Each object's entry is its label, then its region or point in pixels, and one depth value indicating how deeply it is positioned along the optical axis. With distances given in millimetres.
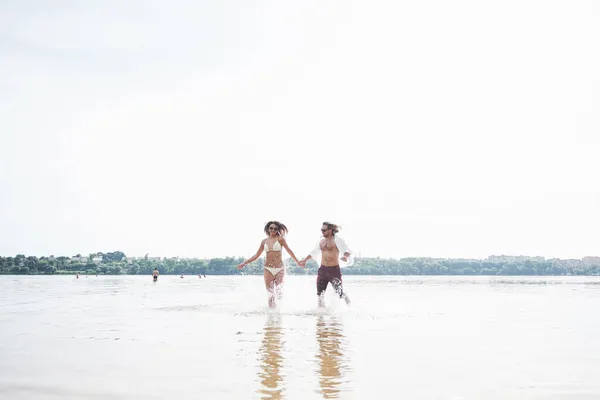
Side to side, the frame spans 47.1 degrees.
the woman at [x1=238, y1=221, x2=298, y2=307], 16938
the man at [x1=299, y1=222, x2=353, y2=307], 17016
